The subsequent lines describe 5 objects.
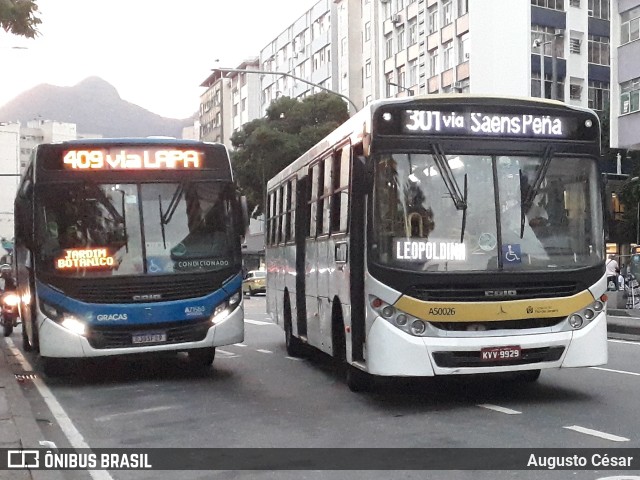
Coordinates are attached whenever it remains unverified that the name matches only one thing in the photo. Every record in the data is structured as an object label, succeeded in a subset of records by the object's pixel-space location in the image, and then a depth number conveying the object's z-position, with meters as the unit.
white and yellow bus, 9.85
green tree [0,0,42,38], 13.11
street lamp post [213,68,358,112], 25.13
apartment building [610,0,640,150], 38.66
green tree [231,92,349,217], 56.00
